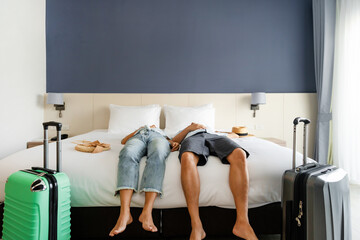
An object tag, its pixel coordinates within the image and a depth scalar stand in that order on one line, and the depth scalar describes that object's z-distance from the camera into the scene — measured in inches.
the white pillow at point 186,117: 122.2
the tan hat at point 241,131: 113.4
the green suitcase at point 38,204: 45.5
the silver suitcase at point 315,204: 46.8
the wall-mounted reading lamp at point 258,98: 129.8
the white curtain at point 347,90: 113.6
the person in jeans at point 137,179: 51.8
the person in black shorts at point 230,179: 52.2
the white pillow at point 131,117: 122.5
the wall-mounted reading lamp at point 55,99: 128.3
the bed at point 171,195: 55.2
